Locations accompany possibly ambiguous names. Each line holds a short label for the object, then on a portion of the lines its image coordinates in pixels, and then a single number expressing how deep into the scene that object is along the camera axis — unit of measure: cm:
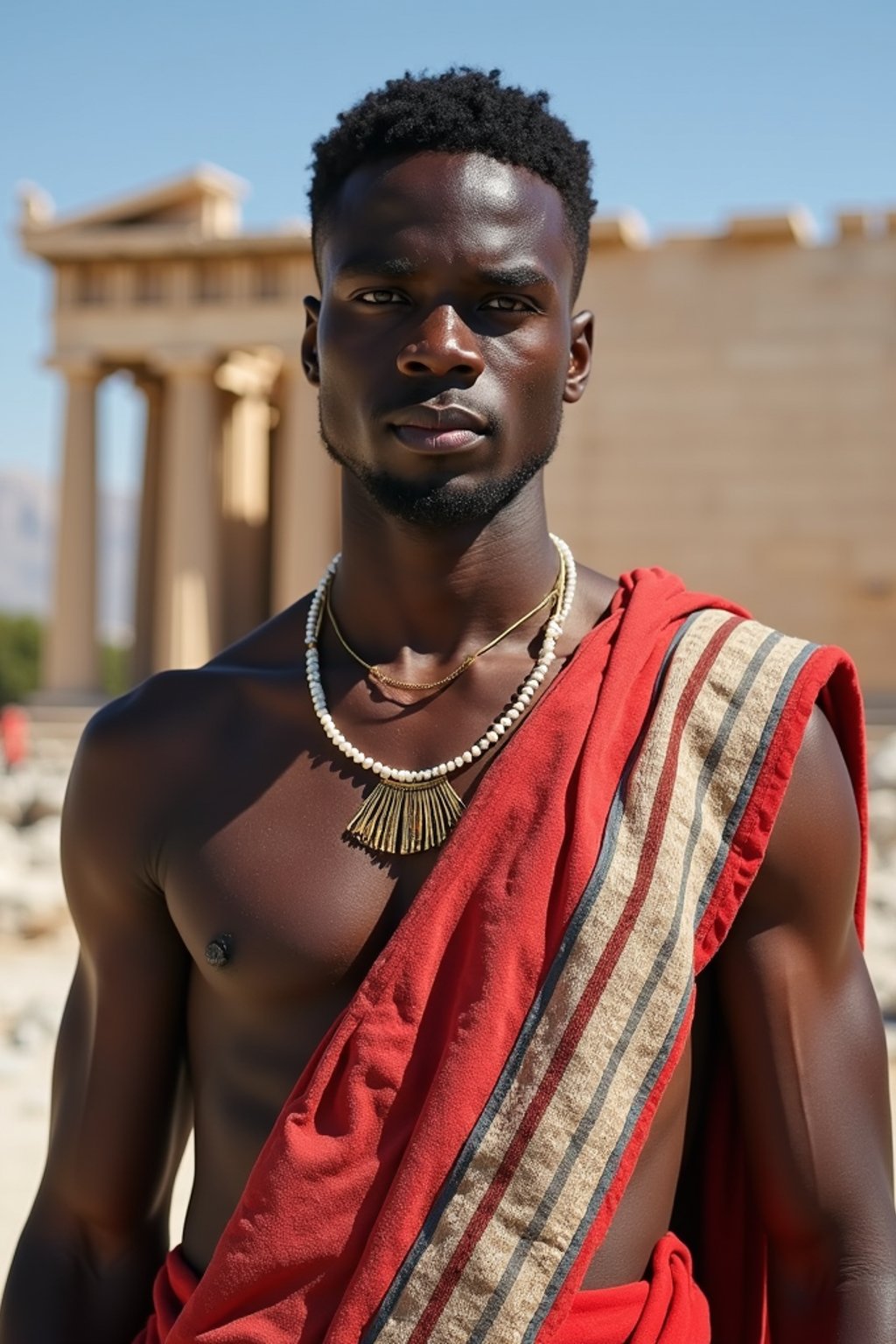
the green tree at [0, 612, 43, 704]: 4903
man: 204
